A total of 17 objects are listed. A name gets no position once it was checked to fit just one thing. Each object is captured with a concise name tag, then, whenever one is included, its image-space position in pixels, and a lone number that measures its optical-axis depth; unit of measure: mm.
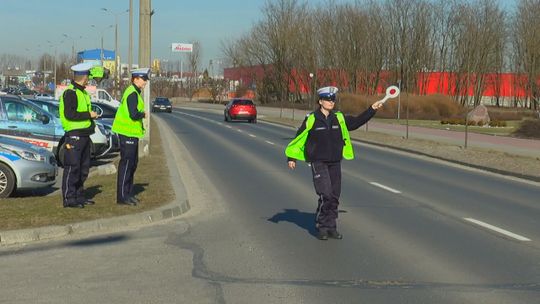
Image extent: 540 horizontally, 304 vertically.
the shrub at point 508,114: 53325
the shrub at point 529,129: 31219
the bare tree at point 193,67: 111306
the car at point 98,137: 17766
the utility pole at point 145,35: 18359
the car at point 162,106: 63656
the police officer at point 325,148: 7703
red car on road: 45125
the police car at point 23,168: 10625
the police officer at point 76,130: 9164
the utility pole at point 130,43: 41488
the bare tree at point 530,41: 63281
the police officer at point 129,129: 9469
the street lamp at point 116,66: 58844
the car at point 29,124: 15195
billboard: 96081
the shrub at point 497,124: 42303
